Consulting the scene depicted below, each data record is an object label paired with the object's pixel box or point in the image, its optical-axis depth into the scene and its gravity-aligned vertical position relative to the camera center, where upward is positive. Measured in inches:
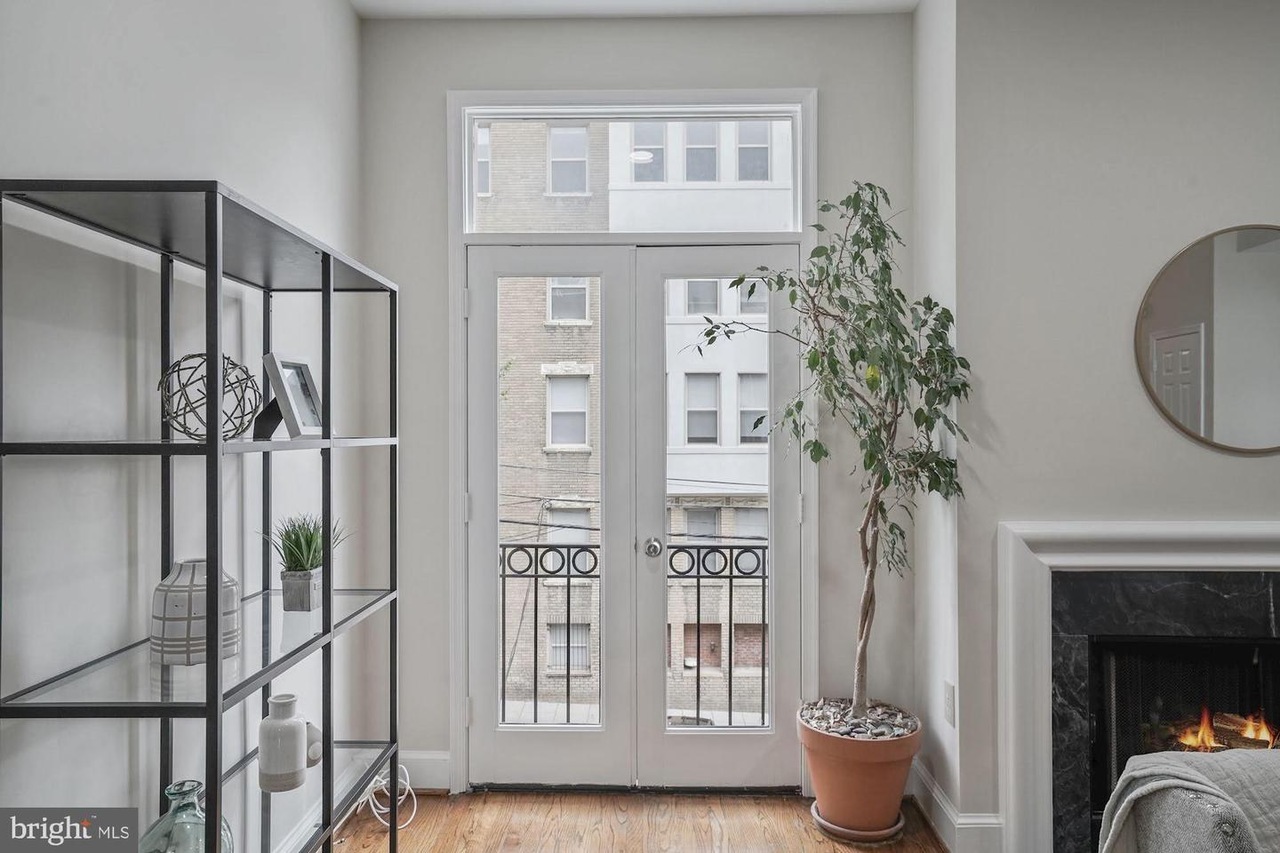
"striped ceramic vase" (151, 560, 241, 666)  55.4 -13.7
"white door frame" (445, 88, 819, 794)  117.4 +25.1
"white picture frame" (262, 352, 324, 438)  68.1 +2.1
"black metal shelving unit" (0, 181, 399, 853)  49.7 -1.8
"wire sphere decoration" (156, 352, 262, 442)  64.2 +1.7
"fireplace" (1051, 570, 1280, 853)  96.6 -30.2
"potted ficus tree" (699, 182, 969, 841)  98.2 -0.1
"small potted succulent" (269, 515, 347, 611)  76.0 -13.6
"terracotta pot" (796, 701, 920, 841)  102.2 -45.6
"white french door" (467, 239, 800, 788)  118.5 -15.3
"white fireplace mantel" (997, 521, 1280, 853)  96.5 -21.8
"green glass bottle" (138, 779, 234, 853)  56.9 -28.6
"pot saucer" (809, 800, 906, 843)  104.3 -52.8
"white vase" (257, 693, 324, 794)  67.5 -27.2
